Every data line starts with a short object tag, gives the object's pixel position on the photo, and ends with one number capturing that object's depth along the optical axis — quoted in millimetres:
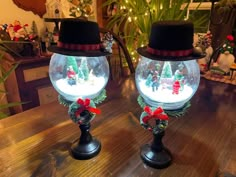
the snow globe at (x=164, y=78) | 474
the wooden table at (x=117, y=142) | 543
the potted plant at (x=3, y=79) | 759
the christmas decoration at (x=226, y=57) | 1338
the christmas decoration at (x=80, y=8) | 2008
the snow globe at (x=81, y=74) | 530
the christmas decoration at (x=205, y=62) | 1434
